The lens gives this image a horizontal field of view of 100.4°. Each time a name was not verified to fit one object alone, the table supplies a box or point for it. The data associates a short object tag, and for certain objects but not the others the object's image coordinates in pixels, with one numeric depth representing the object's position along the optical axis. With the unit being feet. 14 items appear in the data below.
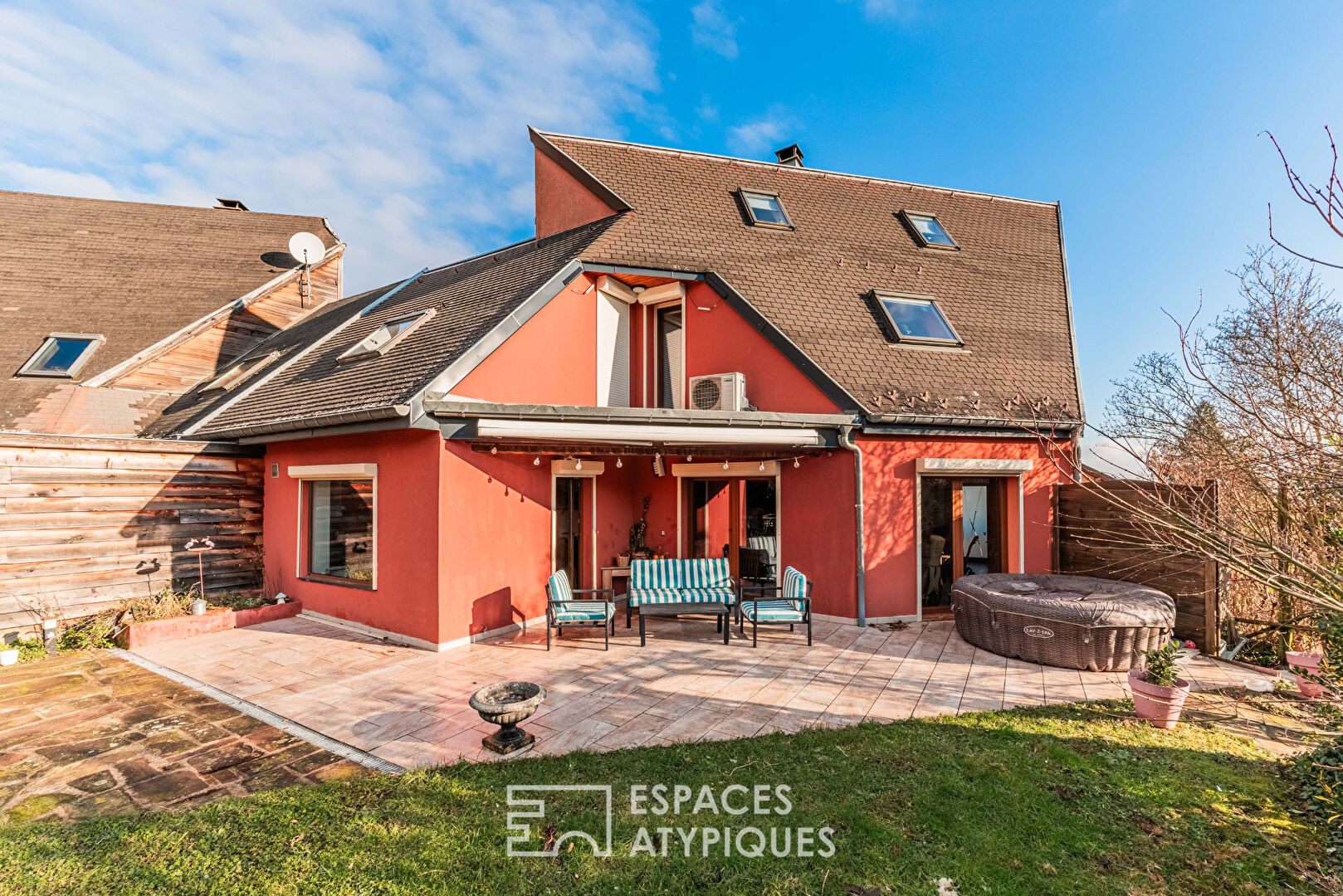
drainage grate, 16.33
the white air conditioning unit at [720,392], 34.37
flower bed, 27.55
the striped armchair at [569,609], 26.81
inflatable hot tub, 24.06
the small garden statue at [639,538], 36.91
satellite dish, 60.64
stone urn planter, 16.28
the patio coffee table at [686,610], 28.12
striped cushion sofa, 29.68
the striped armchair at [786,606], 27.63
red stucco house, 27.84
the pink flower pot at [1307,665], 20.56
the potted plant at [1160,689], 18.34
